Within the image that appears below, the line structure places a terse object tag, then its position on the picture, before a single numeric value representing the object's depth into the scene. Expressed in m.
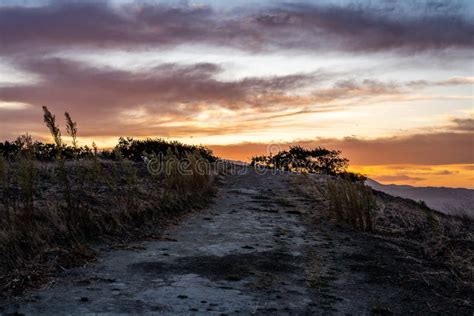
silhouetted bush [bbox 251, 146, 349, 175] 30.55
